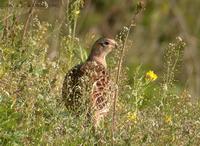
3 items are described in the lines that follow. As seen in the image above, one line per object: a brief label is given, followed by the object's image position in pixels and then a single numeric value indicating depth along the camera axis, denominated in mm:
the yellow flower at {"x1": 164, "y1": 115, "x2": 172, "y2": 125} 15102
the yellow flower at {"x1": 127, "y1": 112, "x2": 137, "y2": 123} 15539
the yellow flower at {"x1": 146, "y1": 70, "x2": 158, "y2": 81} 17184
